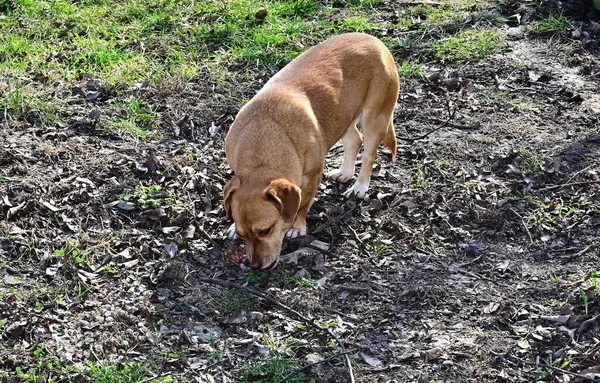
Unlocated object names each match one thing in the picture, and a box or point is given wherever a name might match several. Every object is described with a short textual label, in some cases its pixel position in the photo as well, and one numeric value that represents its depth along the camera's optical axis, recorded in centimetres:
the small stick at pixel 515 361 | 451
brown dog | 523
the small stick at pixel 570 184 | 617
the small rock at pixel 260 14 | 921
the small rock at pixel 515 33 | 897
